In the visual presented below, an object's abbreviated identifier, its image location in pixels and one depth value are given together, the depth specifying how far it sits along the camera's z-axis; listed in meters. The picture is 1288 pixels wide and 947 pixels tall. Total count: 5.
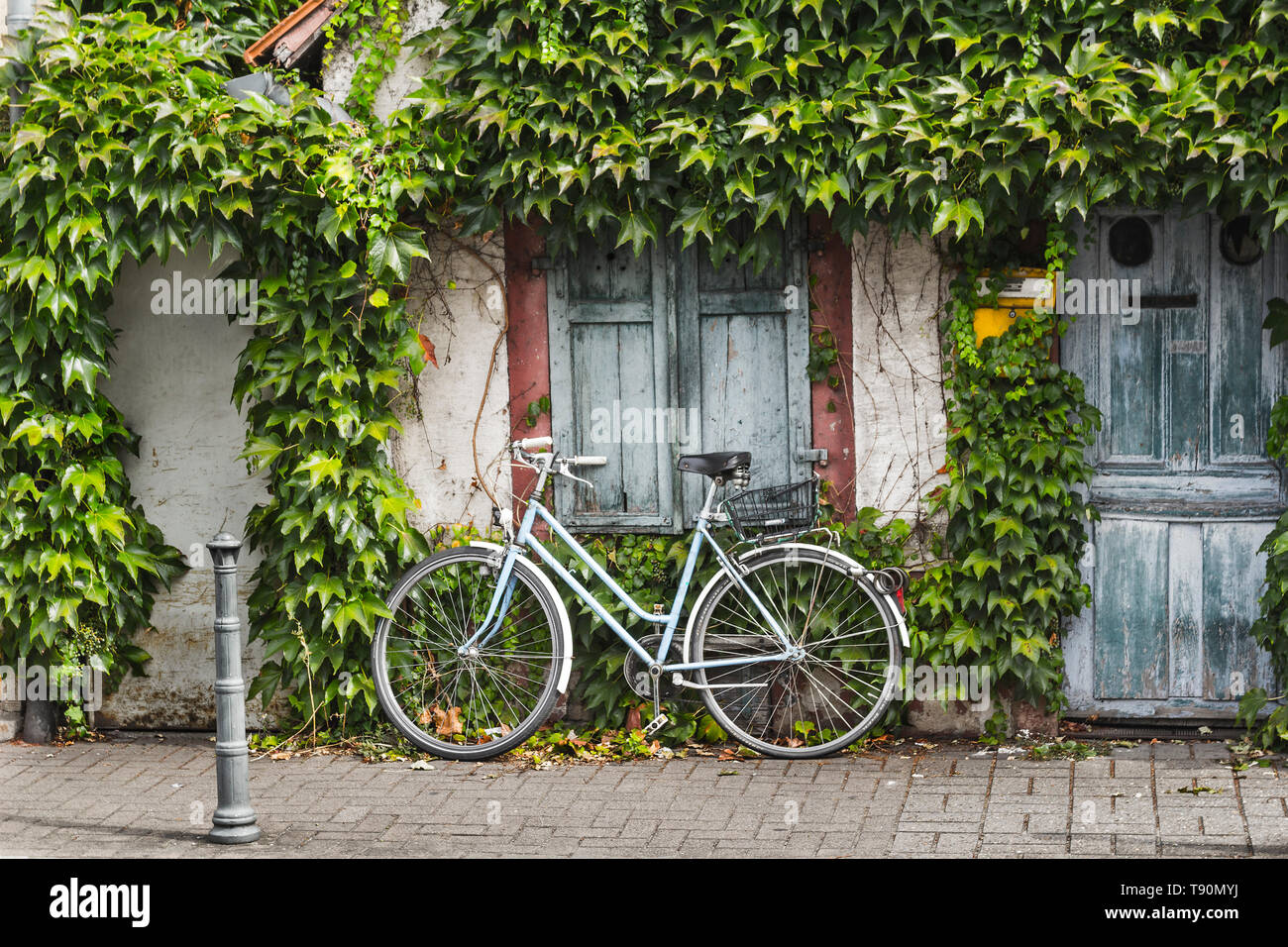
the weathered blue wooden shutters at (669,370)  6.91
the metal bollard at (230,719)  5.53
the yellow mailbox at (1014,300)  6.66
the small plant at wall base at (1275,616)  6.40
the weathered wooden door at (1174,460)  6.72
